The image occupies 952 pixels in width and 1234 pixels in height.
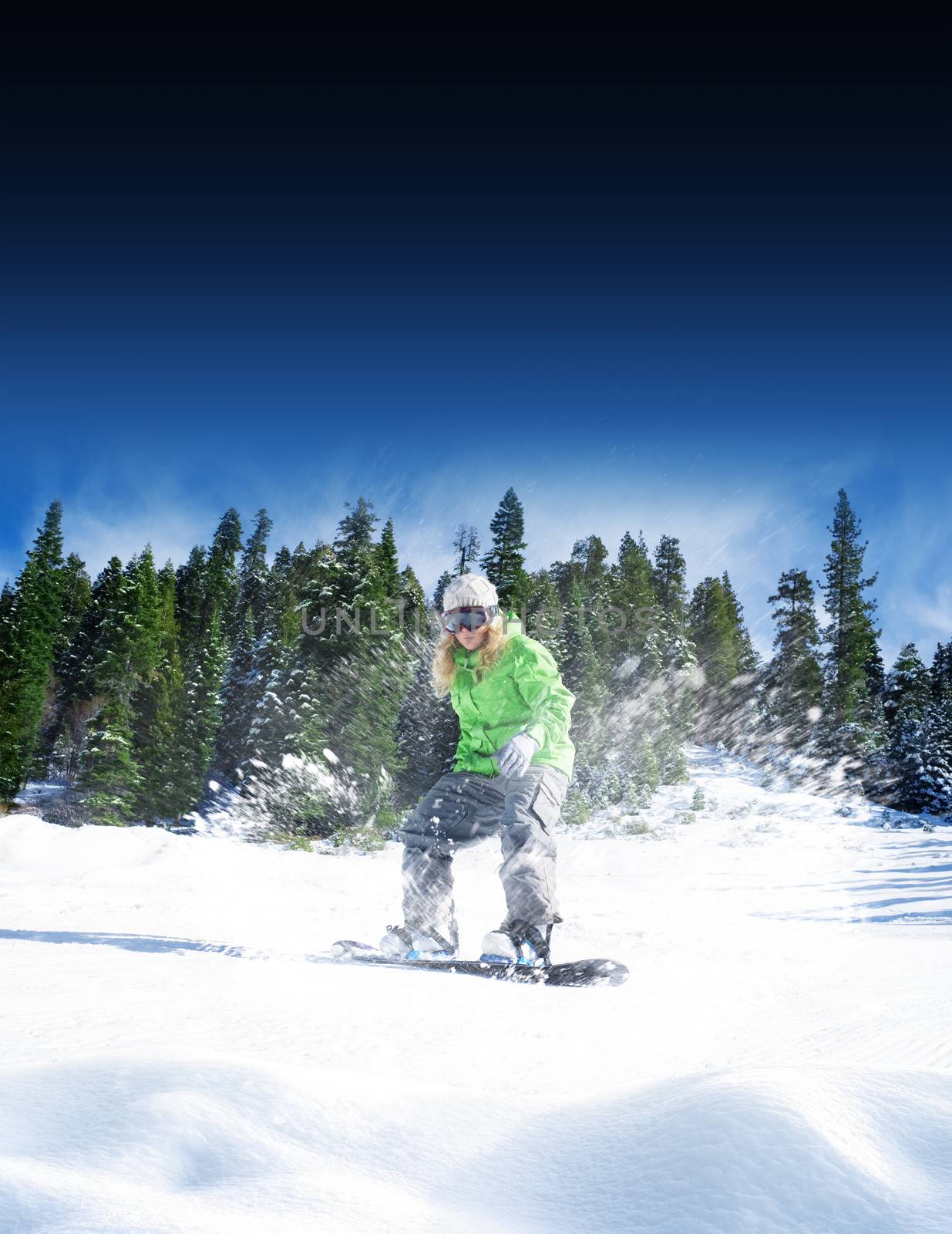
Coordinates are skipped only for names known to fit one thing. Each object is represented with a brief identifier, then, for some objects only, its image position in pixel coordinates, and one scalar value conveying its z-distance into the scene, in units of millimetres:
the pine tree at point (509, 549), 32094
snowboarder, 3318
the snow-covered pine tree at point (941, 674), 37375
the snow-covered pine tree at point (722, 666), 42375
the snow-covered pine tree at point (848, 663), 31750
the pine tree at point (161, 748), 29719
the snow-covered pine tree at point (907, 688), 35000
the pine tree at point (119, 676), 27484
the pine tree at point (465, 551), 36406
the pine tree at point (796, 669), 36438
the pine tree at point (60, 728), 38062
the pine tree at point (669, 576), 42469
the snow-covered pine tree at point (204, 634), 31625
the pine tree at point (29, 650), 30453
